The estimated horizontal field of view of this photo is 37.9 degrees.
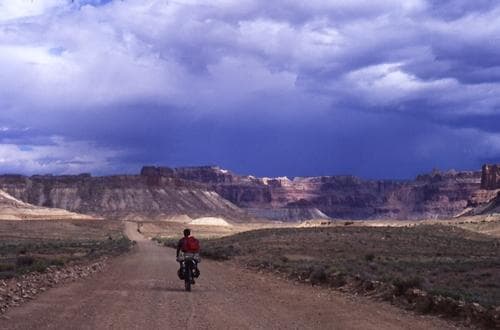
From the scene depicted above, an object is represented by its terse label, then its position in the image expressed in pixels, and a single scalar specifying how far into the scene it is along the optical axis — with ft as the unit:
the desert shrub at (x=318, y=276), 79.36
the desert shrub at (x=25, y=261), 104.76
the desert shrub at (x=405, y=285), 61.52
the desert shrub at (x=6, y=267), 95.67
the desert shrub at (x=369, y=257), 124.79
